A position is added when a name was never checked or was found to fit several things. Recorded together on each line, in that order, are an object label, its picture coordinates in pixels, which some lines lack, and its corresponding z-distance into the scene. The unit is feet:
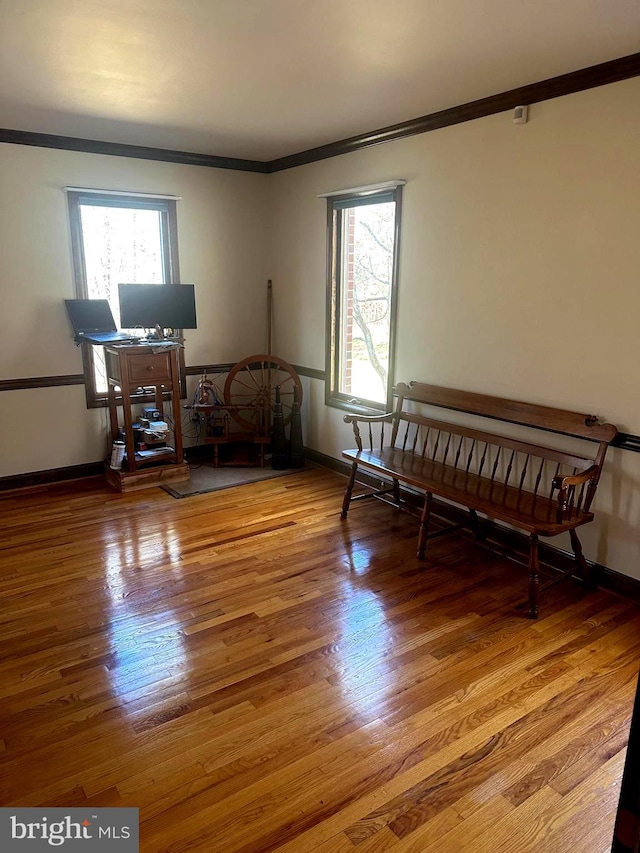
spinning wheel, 16.80
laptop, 14.58
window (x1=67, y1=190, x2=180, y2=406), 14.83
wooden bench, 9.48
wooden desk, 14.32
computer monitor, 14.70
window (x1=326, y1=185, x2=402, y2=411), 13.88
